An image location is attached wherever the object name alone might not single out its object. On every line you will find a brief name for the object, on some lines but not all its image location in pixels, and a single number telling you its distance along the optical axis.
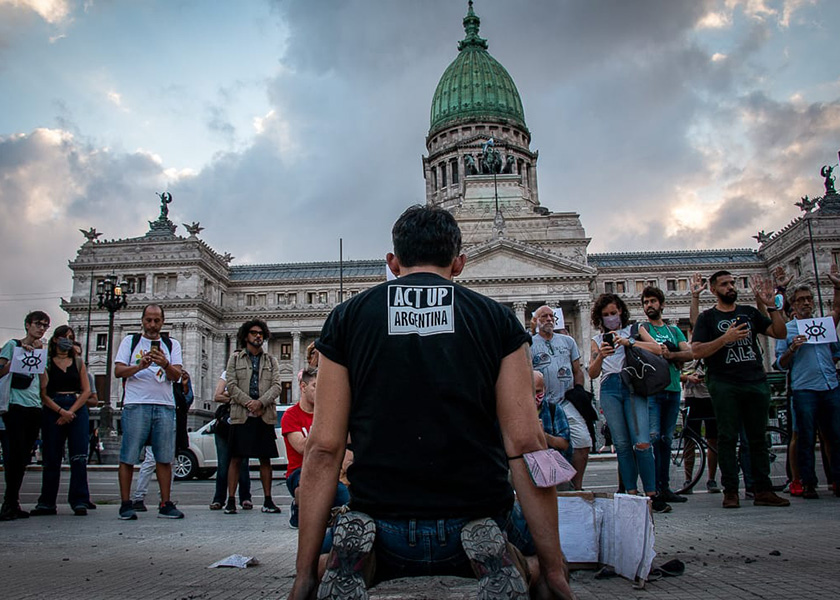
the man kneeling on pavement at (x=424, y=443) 2.54
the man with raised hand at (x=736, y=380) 7.68
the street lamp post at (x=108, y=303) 25.44
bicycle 8.95
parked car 17.02
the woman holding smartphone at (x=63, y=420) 8.41
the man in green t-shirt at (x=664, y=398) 8.02
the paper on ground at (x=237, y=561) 4.79
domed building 50.50
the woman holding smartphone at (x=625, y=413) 7.21
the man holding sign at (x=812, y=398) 8.39
